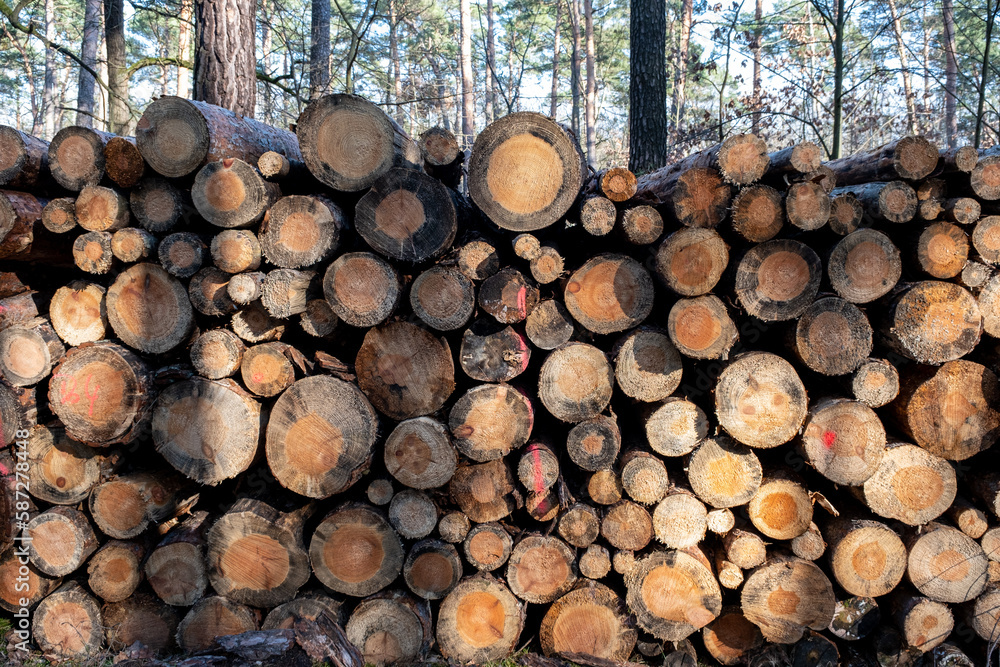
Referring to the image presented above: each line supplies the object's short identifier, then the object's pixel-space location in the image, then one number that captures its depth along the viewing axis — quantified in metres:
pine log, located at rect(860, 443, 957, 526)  2.69
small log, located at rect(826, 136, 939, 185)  2.62
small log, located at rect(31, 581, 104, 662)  2.96
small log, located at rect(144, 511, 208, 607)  2.90
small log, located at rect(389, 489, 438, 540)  2.78
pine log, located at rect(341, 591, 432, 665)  2.81
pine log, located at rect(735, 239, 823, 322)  2.55
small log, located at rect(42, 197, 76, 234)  2.81
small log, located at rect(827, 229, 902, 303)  2.60
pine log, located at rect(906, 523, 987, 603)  2.73
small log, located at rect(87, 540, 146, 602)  2.93
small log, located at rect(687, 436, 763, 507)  2.70
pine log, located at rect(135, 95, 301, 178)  2.75
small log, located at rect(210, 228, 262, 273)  2.72
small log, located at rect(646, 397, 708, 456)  2.71
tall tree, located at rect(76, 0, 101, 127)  11.82
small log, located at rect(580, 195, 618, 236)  2.63
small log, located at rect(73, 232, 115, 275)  2.77
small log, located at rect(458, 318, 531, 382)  2.69
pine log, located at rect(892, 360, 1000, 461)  2.66
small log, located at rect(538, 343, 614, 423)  2.69
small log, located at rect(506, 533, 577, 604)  2.81
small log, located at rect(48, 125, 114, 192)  2.80
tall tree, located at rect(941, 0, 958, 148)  8.42
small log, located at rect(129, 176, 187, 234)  2.82
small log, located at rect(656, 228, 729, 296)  2.57
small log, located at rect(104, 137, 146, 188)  2.76
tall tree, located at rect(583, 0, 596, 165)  15.30
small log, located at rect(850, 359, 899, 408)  2.60
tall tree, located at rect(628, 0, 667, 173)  5.71
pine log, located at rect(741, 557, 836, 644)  2.71
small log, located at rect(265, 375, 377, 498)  2.73
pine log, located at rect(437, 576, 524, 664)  2.83
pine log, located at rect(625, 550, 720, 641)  2.75
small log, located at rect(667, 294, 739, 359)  2.60
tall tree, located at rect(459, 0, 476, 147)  14.16
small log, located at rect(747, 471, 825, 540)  2.70
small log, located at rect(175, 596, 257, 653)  2.88
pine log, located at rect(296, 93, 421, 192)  2.71
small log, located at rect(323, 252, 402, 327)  2.65
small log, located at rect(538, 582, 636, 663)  2.82
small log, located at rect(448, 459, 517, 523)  2.78
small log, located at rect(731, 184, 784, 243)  2.54
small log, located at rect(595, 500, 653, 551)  2.75
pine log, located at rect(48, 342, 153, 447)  2.77
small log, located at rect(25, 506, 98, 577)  2.93
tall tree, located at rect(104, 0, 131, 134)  6.79
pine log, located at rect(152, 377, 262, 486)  2.77
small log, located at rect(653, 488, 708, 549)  2.73
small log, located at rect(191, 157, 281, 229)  2.72
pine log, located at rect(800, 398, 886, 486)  2.61
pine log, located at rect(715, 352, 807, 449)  2.61
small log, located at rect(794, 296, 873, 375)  2.57
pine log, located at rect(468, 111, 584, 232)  2.64
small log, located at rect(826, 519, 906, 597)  2.71
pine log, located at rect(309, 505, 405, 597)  2.79
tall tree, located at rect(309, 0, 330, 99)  7.12
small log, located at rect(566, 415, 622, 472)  2.71
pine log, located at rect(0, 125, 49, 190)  2.82
